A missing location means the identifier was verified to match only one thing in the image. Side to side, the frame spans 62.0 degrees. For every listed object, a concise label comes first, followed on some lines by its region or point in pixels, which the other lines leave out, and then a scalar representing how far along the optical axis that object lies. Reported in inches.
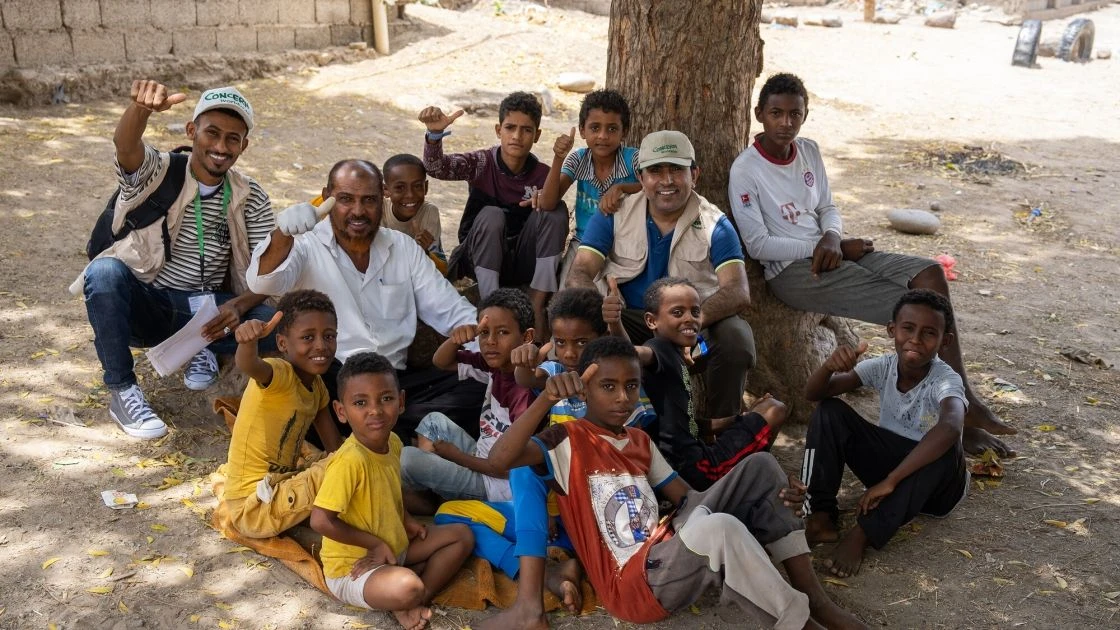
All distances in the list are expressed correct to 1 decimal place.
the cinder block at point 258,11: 451.5
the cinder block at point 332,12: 493.0
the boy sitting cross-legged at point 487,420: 150.4
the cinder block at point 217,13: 431.8
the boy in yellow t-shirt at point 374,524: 126.4
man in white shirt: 161.2
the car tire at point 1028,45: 659.4
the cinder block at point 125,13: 392.8
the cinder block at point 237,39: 445.4
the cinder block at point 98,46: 384.5
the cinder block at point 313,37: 486.6
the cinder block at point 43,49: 365.4
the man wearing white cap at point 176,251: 167.8
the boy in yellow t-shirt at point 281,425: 140.4
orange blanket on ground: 134.9
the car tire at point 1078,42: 687.7
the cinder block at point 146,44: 403.2
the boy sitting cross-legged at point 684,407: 150.5
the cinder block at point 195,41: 425.1
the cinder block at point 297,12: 472.1
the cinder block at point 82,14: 378.0
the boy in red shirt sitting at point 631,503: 124.8
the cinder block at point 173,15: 412.8
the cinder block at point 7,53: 358.9
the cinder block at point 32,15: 358.3
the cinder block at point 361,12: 510.6
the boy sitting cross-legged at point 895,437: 146.5
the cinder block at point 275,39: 464.8
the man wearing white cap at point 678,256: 171.6
